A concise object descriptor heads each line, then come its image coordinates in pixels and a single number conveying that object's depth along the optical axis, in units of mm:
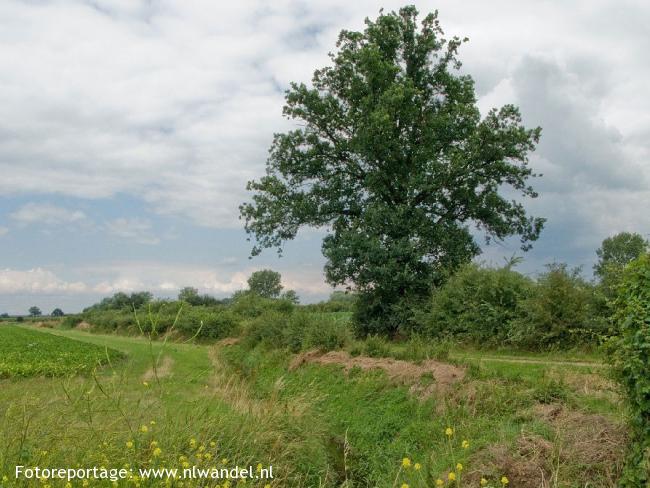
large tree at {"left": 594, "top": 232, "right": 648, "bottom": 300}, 55034
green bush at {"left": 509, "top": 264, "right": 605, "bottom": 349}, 20047
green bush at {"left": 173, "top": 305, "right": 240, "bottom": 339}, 41844
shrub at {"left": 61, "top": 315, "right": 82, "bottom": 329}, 83375
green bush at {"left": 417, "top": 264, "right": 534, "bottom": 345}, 22469
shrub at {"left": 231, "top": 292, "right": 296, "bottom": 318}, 47312
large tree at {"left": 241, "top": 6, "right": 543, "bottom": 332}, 28797
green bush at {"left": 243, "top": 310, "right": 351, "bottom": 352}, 22639
